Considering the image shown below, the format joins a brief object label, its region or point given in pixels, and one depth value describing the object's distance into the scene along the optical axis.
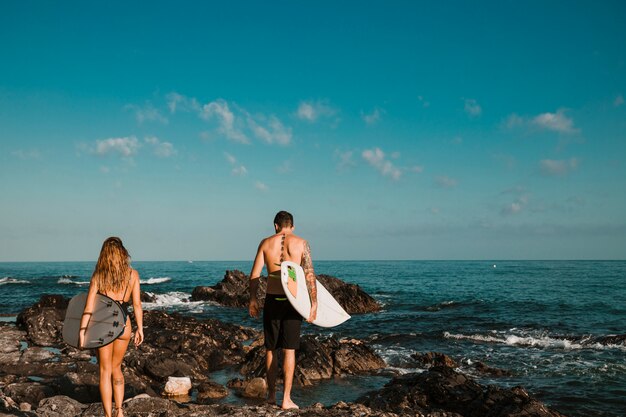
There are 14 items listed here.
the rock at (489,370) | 13.09
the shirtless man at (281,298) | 6.38
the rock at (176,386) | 9.91
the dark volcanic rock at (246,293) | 29.58
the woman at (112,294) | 5.65
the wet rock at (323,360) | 11.81
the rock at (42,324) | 15.49
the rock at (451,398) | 8.02
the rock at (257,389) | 10.00
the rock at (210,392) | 9.80
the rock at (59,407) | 6.68
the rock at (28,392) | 8.32
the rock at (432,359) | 13.78
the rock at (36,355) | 11.93
